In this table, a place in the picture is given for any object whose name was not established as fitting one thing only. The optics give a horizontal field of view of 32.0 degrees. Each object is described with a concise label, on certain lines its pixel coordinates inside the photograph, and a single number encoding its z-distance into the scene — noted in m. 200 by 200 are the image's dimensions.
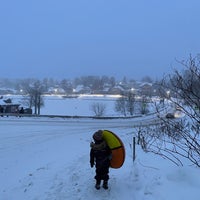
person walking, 7.62
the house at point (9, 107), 54.81
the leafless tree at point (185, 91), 5.55
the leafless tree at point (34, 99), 78.12
